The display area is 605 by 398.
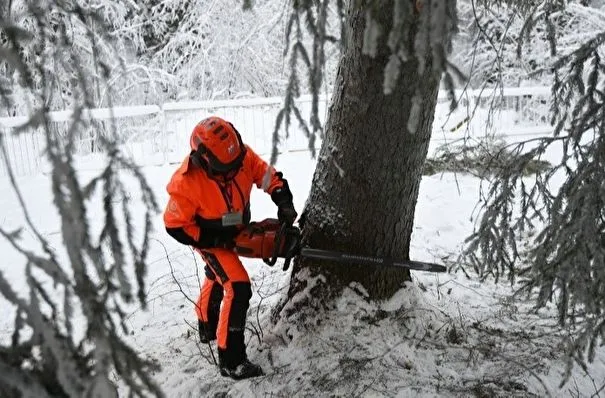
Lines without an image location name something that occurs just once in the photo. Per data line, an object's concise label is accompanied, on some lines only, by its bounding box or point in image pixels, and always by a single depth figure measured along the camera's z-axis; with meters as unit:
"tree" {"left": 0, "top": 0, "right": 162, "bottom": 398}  1.10
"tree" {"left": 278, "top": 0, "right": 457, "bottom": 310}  2.77
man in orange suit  3.01
